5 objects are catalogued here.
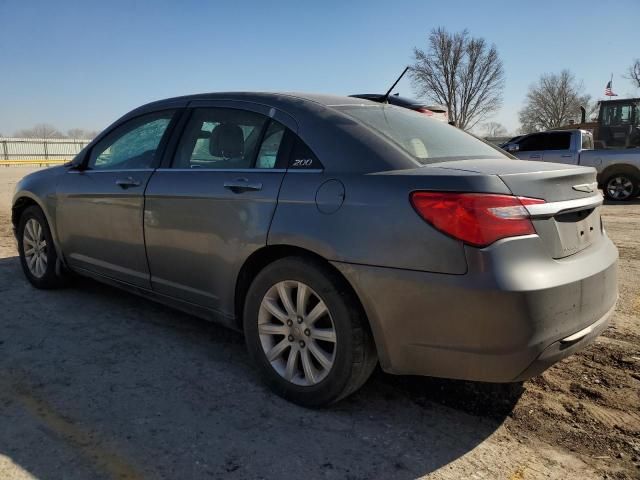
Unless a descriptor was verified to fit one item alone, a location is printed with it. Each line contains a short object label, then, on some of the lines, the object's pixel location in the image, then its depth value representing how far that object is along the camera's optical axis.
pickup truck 12.50
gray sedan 2.32
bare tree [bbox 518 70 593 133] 64.06
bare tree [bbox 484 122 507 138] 82.10
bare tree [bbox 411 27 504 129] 47.97
